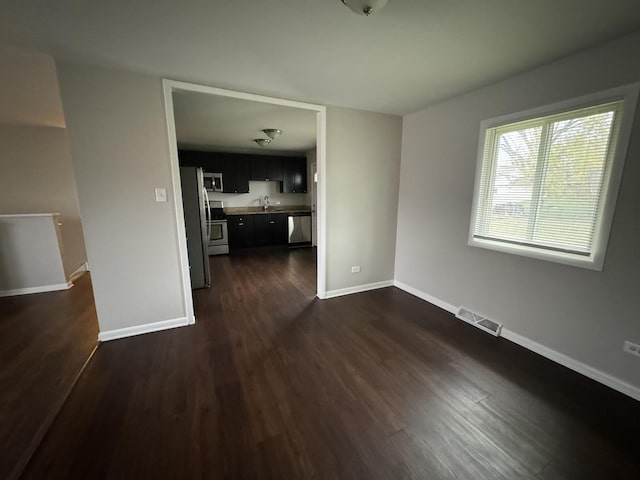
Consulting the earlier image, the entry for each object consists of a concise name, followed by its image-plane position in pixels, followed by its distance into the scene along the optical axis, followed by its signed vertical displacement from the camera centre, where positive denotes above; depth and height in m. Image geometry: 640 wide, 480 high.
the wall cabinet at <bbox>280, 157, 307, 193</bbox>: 6.48 +0.56
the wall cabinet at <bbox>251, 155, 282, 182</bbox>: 6.18 +0.70
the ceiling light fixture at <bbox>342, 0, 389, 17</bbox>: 1.31 +1.00
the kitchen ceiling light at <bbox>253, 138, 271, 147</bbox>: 4.75 +1.04
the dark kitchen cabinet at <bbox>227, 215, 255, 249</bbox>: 5.88 -0.79
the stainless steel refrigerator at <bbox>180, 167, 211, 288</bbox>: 3.44 -0.39
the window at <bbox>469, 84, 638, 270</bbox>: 1.78 +0.16
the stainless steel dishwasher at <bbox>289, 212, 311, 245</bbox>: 6.36 -0.78
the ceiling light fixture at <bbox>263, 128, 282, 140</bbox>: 4.09 +1.04
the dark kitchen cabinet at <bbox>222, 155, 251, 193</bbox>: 5.93 +0.54
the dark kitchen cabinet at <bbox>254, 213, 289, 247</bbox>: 6.14 -0.79
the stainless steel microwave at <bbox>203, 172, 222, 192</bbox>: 5.78 +0.33
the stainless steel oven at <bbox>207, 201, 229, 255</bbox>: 5.60 -0.87
